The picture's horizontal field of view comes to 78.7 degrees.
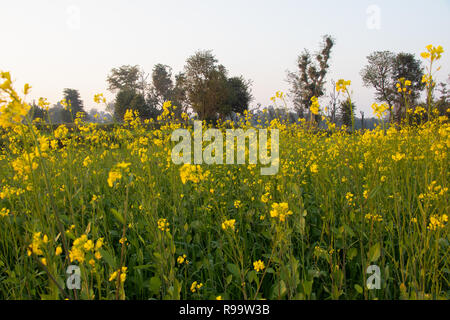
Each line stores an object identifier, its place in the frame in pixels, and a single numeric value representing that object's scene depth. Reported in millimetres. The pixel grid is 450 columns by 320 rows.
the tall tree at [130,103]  35531
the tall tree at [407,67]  30828
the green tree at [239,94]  31447
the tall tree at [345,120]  30550
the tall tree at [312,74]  34594
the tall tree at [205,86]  28641
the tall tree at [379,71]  32812
